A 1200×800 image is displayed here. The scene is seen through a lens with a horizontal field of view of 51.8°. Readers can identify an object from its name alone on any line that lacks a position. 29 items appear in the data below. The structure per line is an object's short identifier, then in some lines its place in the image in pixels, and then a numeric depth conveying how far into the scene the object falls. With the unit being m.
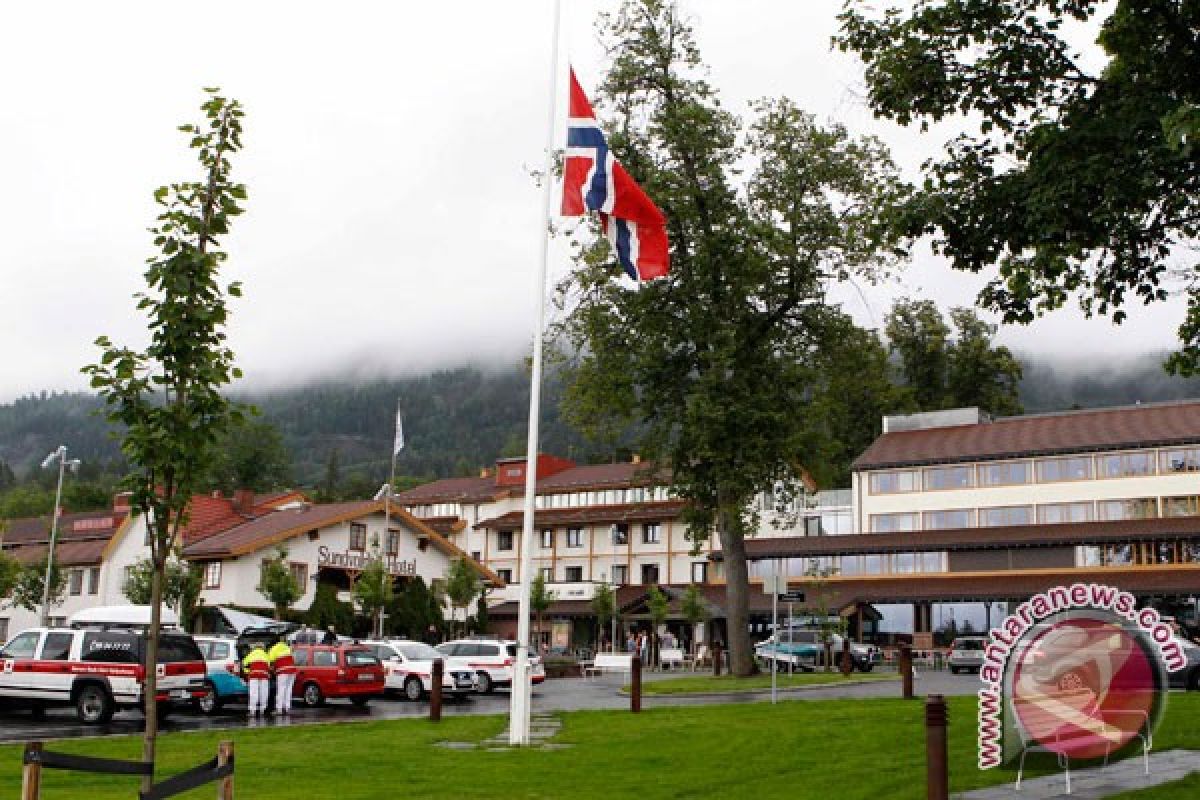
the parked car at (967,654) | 42.19
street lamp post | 56.47
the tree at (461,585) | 61.94
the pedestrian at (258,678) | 26.27
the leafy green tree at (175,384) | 9.28
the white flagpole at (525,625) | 18.12
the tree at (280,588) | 54.25
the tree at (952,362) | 84.88
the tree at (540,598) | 69.30
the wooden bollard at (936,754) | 10.23
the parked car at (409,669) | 33.97
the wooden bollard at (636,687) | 23.94
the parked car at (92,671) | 24.95
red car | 30.16
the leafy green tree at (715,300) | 33.12
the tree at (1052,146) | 13.93
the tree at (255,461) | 127.38
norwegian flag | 19.55
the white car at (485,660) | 36.19
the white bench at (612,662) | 46.83
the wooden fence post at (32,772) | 6.68
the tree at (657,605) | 61.91
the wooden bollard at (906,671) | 24.98
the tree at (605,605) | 67.31
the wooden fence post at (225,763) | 7.64
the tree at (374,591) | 54.03
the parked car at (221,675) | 27.45
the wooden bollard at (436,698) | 23.34
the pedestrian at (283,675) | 26.72
